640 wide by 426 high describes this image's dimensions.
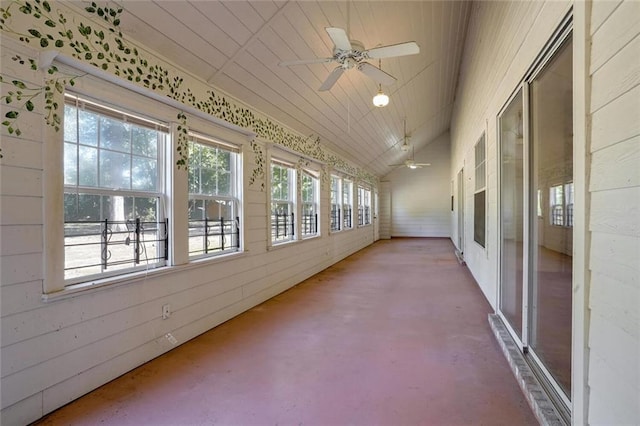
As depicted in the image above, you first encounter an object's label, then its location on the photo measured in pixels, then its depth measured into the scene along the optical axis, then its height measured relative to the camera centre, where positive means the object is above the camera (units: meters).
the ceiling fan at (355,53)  2.53 +1.31
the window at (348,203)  8.63 +0.18
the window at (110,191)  2.21 +0.14
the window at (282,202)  4.85 +0.12
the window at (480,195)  4.26 +0.20
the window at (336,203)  7.61 +0.17
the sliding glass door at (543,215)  1.72 -0.03
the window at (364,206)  10.12 +0.12
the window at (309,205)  6.01 +0.09
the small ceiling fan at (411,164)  9.86 +1.39
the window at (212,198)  3.27 +0.13
